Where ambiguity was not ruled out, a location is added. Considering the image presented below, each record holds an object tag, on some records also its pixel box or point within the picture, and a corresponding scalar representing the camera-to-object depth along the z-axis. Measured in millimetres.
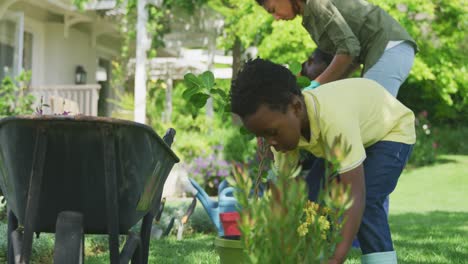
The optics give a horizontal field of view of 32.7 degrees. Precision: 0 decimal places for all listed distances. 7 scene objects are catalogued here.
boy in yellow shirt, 2385
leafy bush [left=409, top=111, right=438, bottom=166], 20500
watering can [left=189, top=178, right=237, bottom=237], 5242
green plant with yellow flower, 1477
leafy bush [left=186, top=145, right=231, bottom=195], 13812
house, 13367
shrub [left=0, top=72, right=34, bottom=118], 10078
